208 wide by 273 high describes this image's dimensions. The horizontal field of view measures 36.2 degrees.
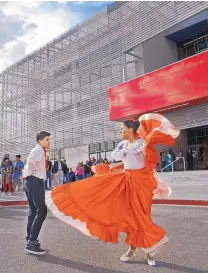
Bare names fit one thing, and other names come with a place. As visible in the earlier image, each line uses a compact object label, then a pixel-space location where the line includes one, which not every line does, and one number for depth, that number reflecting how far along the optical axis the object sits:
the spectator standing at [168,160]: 19.06
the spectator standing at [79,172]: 18.42
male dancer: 4.10
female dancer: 3.56
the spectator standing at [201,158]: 19.85
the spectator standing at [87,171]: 18.27
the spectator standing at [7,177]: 14.14
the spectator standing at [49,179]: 16.57
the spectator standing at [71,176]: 18.19
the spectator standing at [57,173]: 17.34
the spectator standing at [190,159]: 20.41
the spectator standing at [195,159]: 20.22
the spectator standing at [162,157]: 19.91
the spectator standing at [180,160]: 20.17
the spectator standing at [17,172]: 14.08
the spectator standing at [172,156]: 19.26
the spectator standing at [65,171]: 18.07
